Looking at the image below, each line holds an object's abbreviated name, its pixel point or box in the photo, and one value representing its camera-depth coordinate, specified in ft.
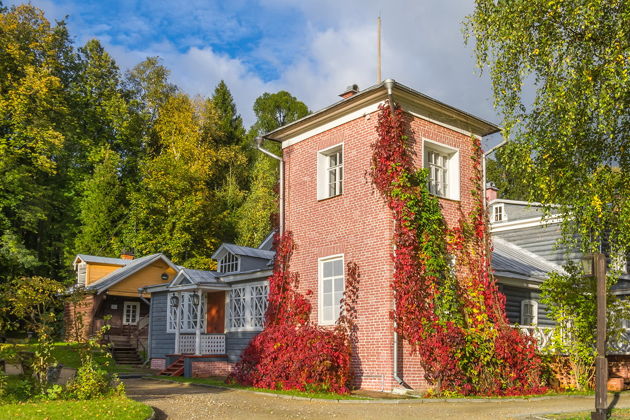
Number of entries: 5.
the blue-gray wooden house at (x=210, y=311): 66.49
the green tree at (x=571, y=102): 39.09
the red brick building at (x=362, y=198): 47.65
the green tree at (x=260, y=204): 128.98
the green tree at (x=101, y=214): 124.47
